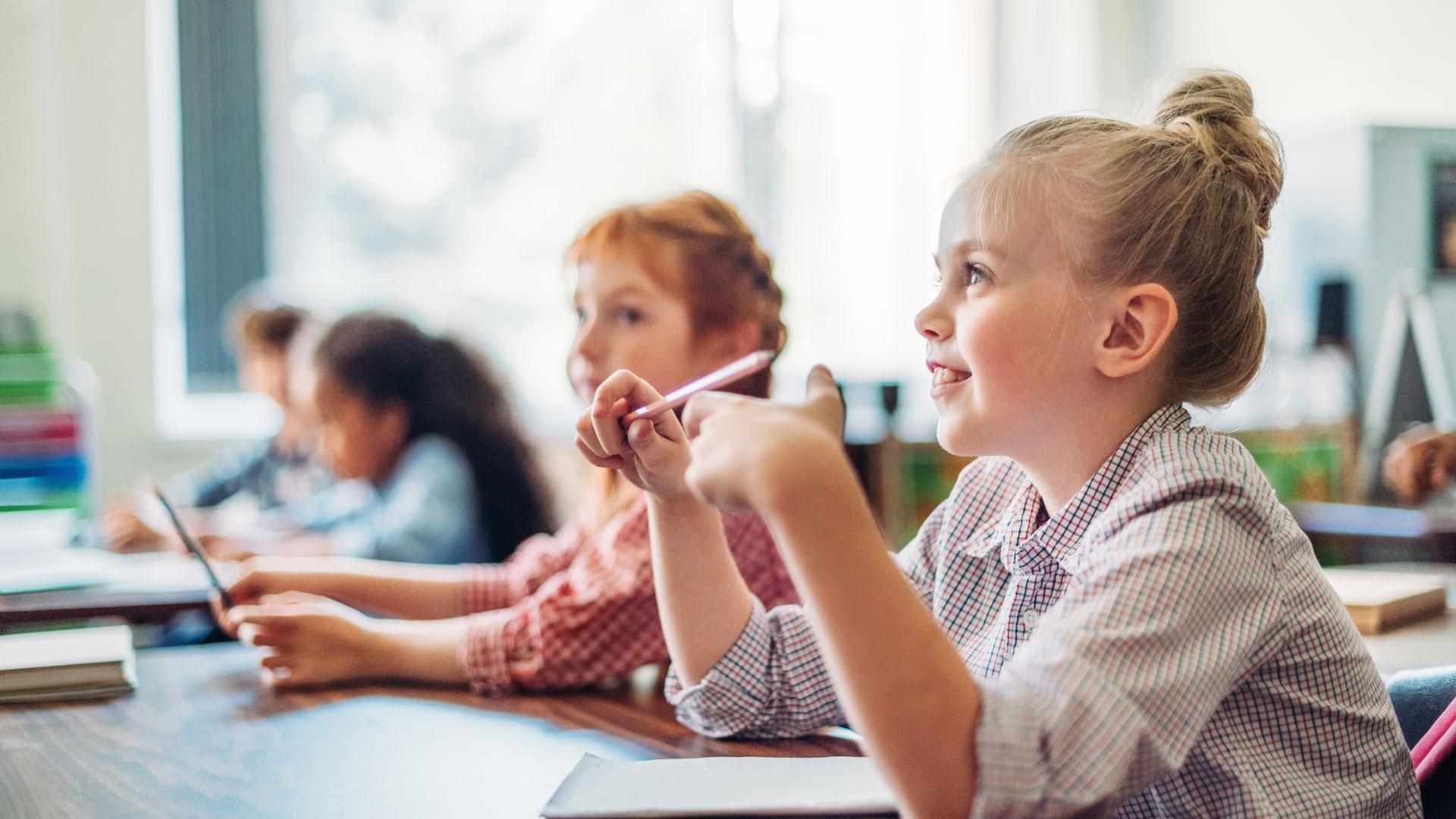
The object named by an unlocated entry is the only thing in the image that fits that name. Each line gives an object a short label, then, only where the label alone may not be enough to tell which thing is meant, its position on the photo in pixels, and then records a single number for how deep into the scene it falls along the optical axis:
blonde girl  0.66
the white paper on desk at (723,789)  0.77
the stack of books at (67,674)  1.21
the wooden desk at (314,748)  0.88
